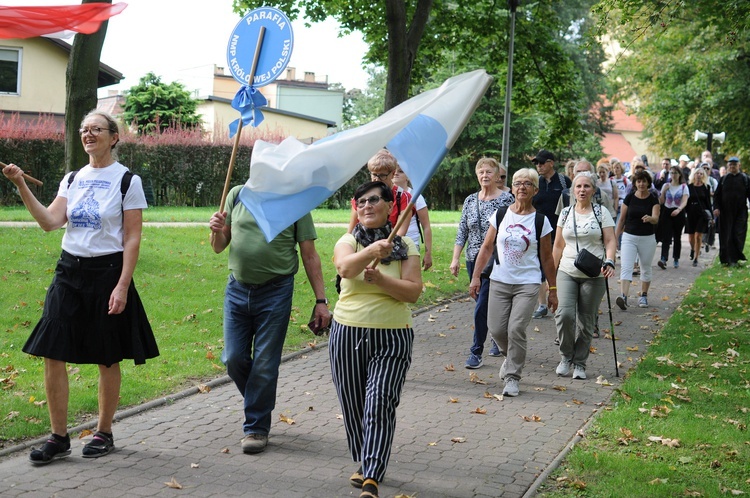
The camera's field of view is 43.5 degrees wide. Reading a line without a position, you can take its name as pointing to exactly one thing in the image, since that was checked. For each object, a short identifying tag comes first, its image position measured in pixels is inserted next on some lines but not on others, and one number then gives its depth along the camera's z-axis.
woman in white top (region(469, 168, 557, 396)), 8.44
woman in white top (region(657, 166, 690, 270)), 18.67
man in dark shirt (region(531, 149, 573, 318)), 12.09
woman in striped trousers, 5.44
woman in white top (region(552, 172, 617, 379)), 9.20
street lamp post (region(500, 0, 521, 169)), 17.91
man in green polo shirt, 6.37
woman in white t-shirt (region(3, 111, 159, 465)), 5.99
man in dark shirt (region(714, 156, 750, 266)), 19.67
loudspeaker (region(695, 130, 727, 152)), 30.38
